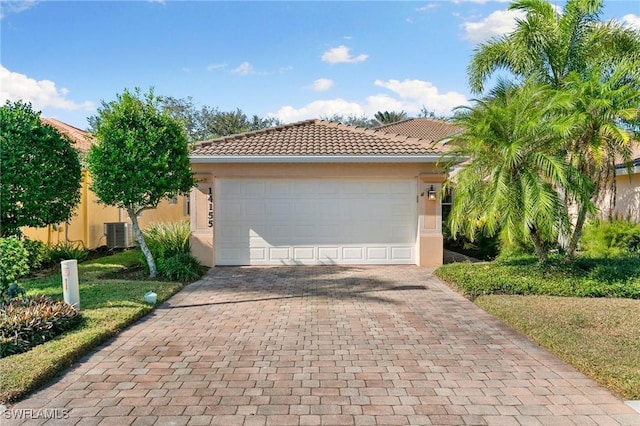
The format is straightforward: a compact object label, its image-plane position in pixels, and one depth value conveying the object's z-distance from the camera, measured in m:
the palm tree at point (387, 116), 38.72
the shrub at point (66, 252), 11.37
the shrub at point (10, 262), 5.94
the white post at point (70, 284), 6.19
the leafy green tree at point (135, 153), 8.62
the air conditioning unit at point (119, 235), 14.48
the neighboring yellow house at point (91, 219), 12.12
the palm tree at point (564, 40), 9.81
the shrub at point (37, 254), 9.26
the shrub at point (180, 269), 9.41
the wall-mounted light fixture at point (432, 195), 11.41
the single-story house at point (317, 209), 11.39
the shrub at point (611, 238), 10.91
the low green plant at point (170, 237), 10.63
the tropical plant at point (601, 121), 8.02
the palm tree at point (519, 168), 7.89
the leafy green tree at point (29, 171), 8.48
